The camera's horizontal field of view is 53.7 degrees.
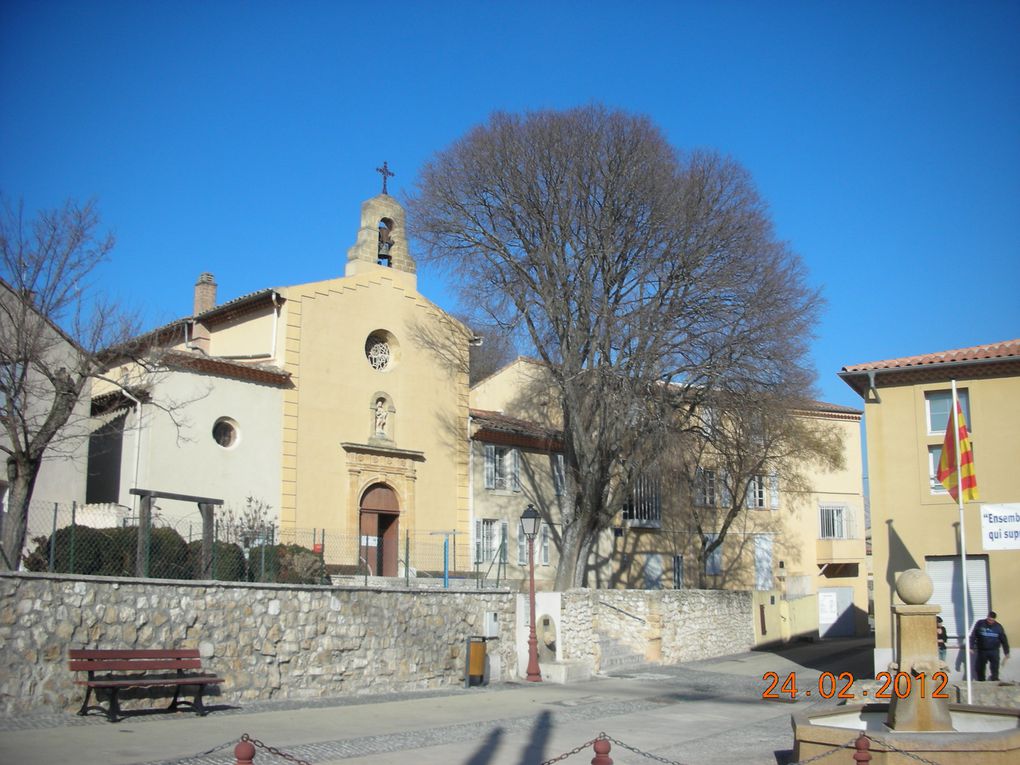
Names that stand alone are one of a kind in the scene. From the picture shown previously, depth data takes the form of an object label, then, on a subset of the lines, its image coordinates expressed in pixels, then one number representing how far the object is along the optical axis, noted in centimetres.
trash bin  1950
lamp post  2083
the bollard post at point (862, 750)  824
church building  2420
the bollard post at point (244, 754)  644
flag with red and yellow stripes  1828
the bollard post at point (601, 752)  709
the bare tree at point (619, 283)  2634
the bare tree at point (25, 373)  1517
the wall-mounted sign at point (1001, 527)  2128
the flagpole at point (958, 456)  1809
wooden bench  1299
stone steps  2422
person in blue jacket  1930
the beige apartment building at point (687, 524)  3198
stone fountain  991
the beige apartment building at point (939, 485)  2150
